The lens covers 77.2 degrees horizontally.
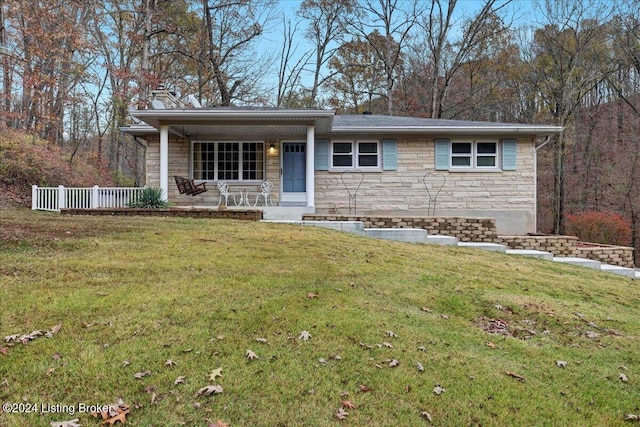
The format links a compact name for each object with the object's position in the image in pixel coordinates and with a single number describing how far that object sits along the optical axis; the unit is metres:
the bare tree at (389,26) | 20.81
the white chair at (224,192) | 11.38
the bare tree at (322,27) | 22.19
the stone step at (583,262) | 9.02
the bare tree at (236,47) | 20.72
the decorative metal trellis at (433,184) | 12.20
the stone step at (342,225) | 9.25
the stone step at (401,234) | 9.09
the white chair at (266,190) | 11.58
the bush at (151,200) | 10.23
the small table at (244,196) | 11.95
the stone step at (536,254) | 9.12
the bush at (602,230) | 14.30
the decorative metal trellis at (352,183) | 12.27
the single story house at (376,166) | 12.05
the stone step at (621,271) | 8.90
